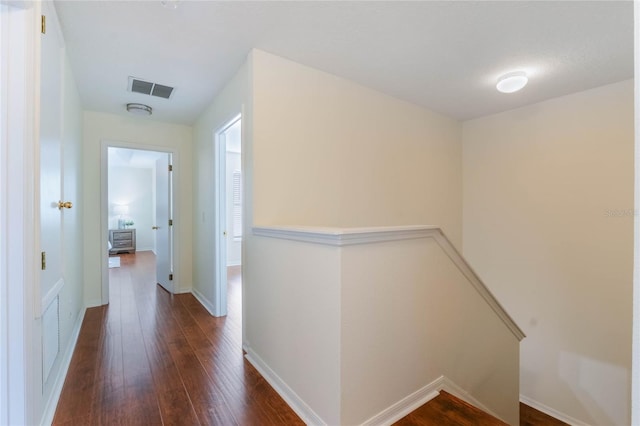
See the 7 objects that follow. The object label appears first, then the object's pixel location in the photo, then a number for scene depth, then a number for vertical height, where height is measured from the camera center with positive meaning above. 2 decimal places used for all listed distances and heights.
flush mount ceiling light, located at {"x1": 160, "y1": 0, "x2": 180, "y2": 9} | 1.70 +1.25
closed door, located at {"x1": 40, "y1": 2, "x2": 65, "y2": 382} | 1.42 +0.14
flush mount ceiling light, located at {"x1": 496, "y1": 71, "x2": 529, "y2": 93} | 2.63 +1.19
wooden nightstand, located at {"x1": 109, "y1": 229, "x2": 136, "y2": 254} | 7.63 -0.78
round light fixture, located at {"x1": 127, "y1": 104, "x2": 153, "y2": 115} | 3.29 +1.18
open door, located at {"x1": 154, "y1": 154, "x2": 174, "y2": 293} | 4.15 -0.20
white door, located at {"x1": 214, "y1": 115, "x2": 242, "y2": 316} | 3.19 -0.19
